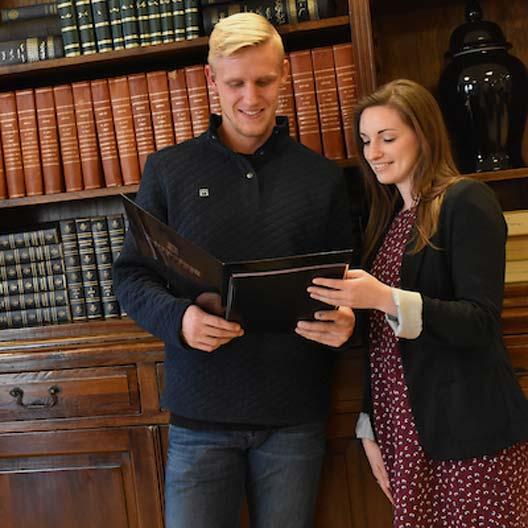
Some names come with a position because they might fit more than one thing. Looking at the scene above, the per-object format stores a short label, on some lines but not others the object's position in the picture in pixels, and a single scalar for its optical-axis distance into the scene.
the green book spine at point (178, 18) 1.75
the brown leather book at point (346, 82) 1.71
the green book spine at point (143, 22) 1.76
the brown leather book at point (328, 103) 1.72
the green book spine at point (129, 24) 1.76
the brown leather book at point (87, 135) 1.82
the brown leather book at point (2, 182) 1.86
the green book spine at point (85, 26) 1.78
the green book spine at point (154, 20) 1.76
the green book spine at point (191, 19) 1.75
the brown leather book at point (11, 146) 1.84
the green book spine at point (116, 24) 1.77
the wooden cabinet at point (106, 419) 1.63
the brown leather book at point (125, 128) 1.80
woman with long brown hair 1.23
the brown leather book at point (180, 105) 1.78
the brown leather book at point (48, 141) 1.83
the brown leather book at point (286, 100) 1.74
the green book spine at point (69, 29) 1.79
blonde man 1.41
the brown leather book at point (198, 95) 1.77
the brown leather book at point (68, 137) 1.82
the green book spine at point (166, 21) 1.75
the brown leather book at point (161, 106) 1.79
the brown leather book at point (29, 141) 1.84
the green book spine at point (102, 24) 1.78
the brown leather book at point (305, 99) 1.73
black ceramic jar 1.69
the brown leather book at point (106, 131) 1.81
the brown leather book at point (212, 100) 1.76
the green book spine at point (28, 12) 1.88
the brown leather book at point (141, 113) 1.79
